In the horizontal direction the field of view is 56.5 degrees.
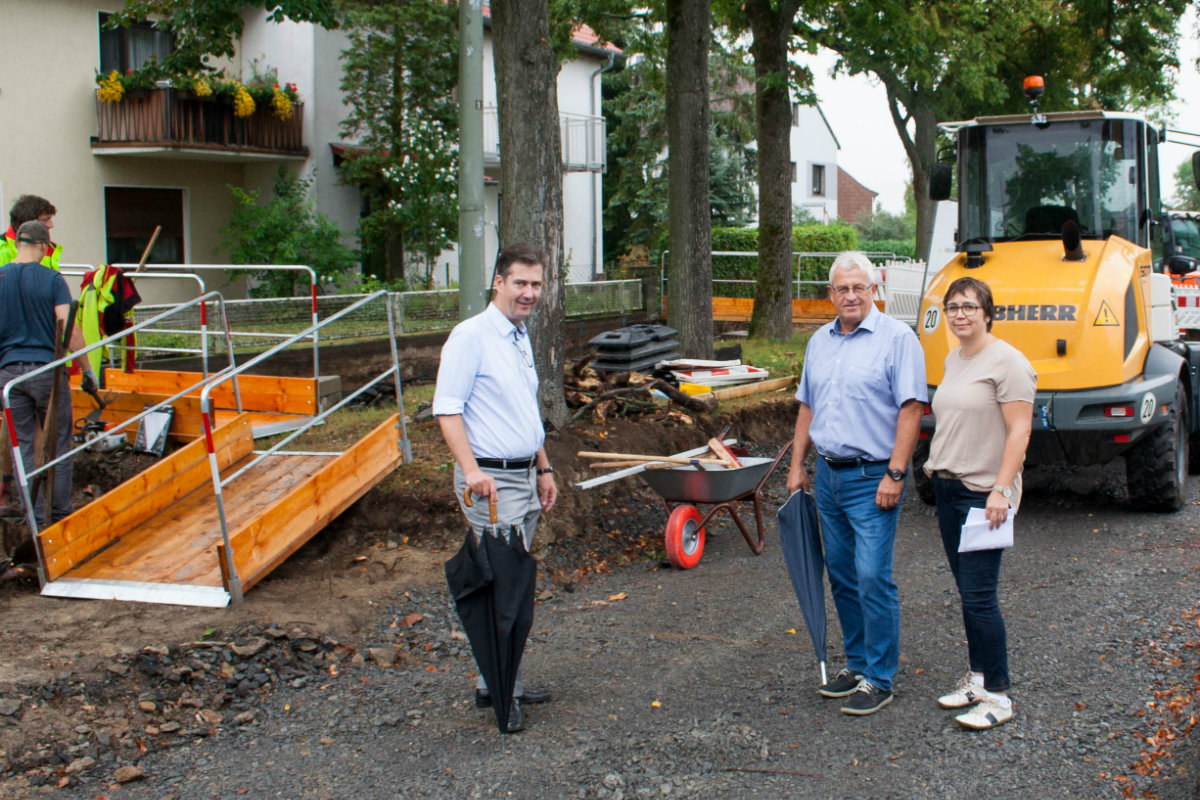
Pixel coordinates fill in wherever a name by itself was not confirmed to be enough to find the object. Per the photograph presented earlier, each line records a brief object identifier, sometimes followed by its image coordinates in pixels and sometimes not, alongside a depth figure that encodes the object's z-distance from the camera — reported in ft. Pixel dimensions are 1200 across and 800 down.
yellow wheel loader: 25.77
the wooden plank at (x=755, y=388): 38.27
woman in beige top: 14.70
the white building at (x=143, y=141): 60.64
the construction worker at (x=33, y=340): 23.36
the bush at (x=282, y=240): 66.59
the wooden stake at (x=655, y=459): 24.80
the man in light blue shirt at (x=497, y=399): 14.99
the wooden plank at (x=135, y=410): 30.04
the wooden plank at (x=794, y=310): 76.79
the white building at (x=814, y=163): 177.58
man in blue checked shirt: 15.48
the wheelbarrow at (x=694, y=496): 24.53
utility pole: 30.17
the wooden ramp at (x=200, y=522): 20.49
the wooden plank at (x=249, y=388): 30.86
